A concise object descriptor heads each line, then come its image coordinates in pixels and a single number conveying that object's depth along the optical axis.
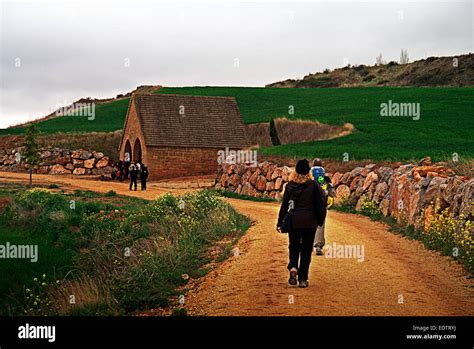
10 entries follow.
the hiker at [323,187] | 17.69
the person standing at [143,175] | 39.27
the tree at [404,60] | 96.84
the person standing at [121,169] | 49.56
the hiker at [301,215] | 14.30
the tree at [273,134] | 51.97
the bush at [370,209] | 26.19
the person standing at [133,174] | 39.53
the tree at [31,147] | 43.16
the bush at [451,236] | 16.95
